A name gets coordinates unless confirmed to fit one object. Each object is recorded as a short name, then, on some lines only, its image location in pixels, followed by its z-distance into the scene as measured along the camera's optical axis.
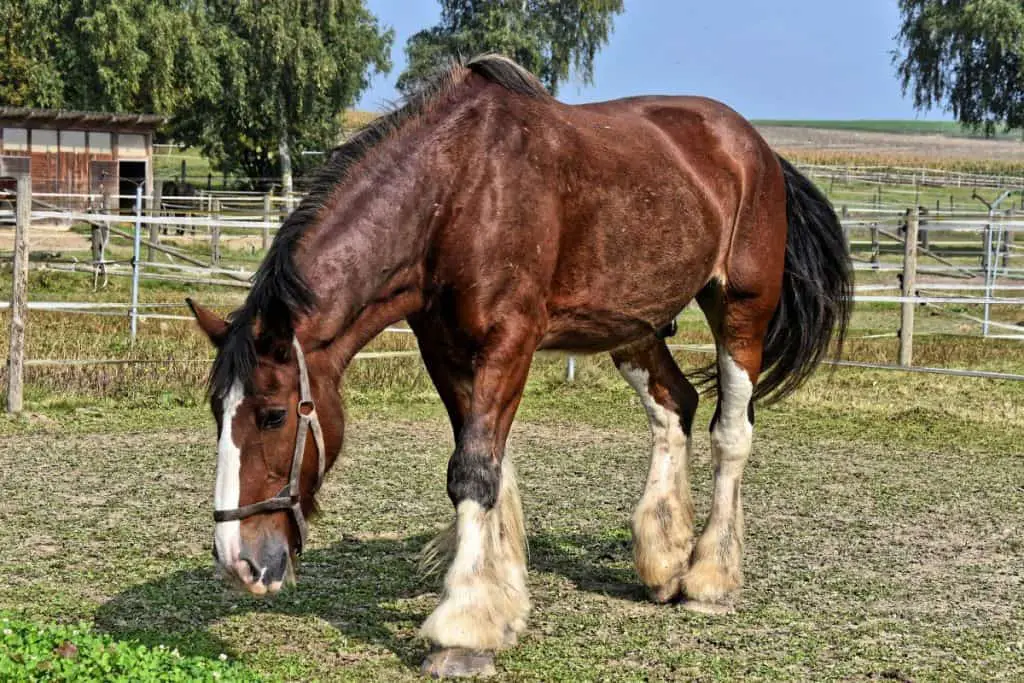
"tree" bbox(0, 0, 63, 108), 35.28
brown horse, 3.77
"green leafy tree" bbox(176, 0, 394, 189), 37.22
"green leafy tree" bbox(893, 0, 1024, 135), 34.22
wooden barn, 30.92
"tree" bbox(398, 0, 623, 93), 36.81
